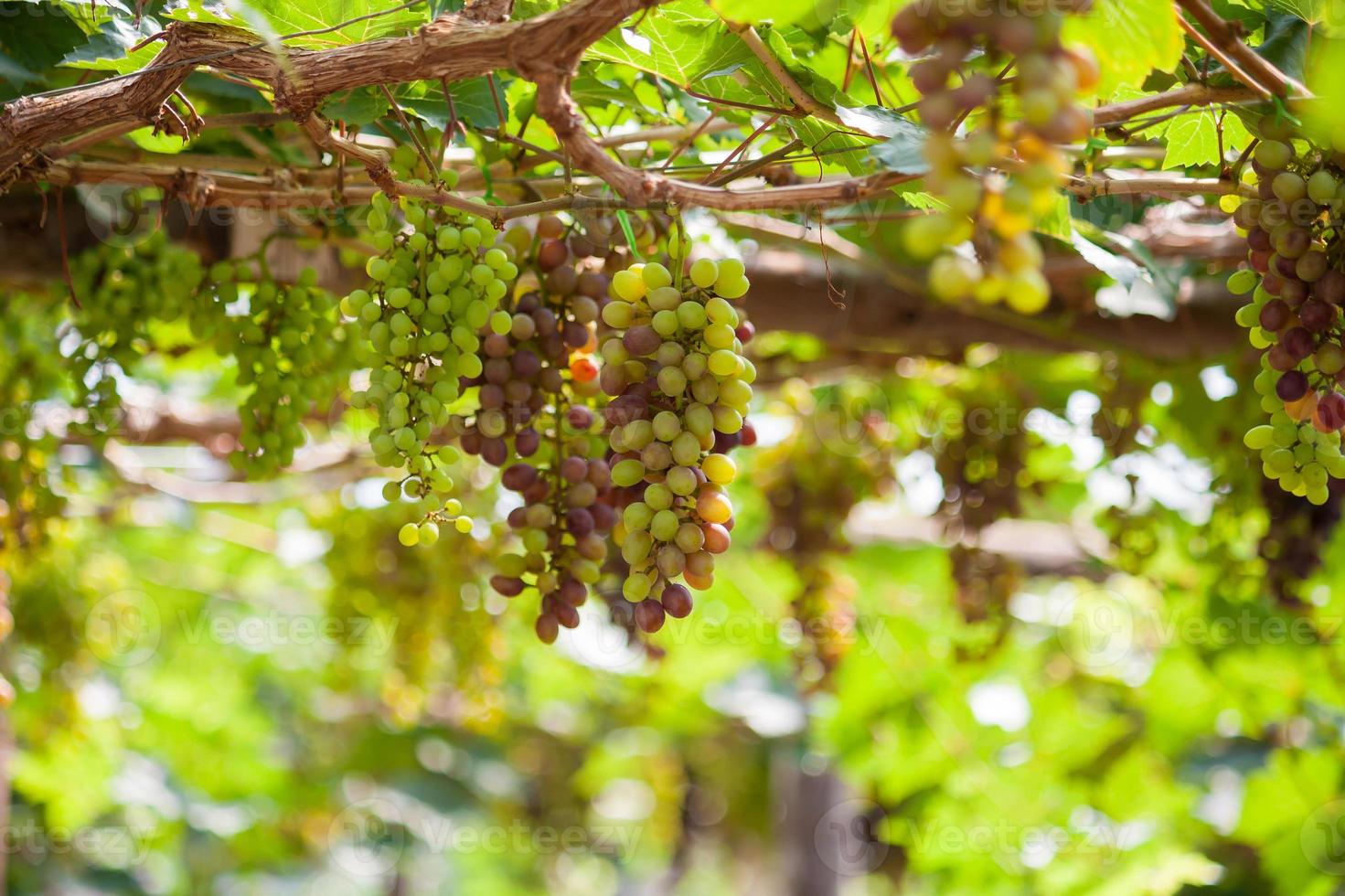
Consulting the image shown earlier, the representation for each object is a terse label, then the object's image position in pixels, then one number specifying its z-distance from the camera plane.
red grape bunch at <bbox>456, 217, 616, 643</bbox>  1.25
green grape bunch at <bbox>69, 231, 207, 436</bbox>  1.66
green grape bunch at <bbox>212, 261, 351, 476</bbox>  1.58
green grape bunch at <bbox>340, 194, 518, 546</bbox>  1.12
